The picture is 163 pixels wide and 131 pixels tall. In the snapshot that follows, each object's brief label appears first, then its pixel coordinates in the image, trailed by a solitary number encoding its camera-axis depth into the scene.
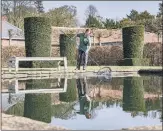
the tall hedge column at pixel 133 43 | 25.25
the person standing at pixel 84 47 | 19.02
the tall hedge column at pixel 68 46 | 23.94
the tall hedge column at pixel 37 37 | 20.56
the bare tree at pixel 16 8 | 56.21
